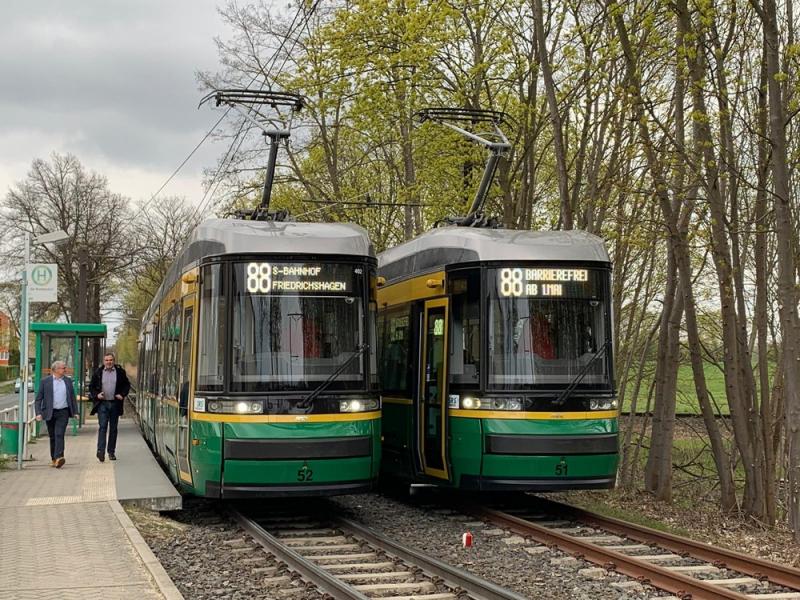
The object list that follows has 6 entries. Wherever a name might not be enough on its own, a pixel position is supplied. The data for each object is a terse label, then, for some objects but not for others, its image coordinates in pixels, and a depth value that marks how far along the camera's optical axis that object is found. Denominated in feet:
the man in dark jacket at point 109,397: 56.24
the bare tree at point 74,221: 162.61
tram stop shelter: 80.79
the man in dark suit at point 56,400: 51.70
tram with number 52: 35.94
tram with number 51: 38.42
